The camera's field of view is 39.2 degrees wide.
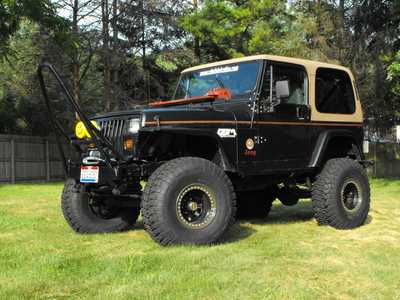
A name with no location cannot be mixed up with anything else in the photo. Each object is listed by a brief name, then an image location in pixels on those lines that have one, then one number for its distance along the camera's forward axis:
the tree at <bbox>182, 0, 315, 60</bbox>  19.77
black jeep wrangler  6.06
